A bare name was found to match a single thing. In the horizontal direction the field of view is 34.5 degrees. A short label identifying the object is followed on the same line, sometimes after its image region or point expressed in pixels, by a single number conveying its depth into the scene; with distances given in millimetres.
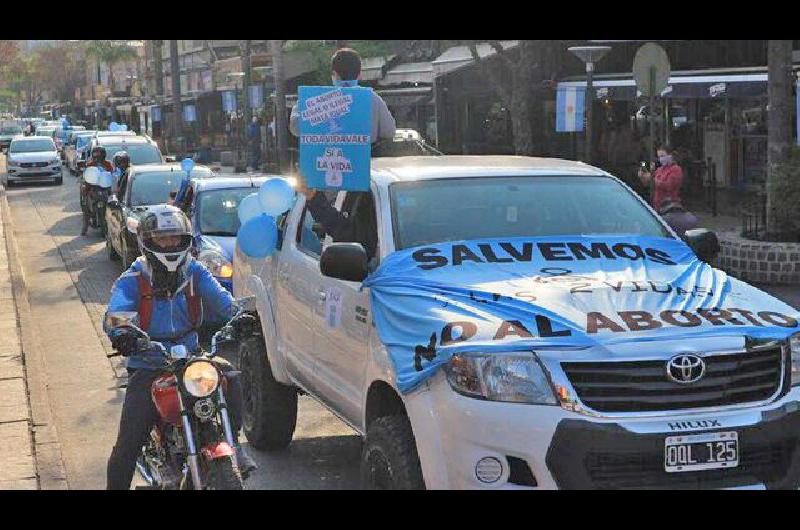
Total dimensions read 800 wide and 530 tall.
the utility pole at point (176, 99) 56925
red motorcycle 5500
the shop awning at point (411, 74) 42906
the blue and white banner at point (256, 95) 45031
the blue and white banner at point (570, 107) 25250
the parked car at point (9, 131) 75312
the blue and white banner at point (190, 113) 58125
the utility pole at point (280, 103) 41188
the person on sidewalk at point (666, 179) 18125
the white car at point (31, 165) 41656
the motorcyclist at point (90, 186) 21406
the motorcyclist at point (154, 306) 5969
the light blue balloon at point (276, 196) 7969
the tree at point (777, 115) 16156
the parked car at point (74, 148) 43112
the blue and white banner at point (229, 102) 51188
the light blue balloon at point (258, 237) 8188
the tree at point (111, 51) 110562
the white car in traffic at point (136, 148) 26438
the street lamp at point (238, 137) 49062
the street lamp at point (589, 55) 20016
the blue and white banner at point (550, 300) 5270
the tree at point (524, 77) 30422
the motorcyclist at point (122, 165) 20242
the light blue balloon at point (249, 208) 8586
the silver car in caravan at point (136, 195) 17875
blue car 13007
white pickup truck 5074
